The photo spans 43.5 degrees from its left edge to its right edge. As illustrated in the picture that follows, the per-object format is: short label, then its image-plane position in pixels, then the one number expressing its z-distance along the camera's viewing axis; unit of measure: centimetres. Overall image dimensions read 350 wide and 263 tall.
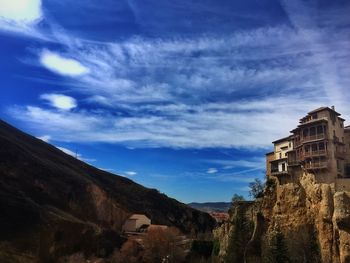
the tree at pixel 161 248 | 7325
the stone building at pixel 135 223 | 10632
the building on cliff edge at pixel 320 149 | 6119
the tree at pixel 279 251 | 4531
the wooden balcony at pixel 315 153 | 6166
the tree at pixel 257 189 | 6188
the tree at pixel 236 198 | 6297
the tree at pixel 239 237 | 5362
